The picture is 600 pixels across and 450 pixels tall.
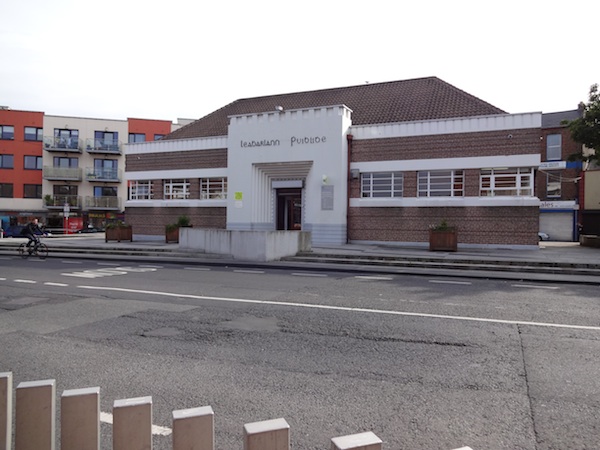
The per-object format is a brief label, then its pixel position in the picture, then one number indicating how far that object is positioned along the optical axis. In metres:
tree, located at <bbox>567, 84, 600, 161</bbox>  21.77
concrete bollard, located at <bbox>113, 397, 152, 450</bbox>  1.85
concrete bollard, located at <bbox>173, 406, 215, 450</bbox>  1.78
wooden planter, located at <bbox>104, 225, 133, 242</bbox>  26.95
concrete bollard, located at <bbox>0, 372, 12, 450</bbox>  2.04
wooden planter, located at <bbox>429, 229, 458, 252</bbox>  19.09
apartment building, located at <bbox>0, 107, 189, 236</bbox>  51.22
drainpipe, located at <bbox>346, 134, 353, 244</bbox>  23.58
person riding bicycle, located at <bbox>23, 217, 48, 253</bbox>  19.23
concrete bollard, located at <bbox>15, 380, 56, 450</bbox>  1.94
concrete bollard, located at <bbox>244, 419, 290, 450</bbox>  1.71
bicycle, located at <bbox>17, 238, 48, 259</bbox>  19.36
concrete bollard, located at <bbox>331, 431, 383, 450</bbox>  1.64
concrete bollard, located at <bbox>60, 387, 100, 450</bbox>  1.88
